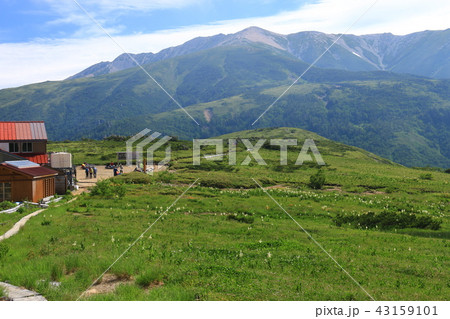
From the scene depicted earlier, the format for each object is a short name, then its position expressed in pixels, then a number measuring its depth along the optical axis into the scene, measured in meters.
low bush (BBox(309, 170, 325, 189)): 49.59
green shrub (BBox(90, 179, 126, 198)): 35.38
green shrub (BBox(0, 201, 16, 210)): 29.16
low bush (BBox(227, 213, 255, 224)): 25.83
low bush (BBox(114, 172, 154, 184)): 46.34
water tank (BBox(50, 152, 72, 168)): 41.40
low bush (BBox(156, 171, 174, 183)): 48.81
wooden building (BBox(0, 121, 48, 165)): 41.28
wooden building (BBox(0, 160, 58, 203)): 31.91
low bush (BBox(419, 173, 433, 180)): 65.50
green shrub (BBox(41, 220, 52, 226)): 22.66
